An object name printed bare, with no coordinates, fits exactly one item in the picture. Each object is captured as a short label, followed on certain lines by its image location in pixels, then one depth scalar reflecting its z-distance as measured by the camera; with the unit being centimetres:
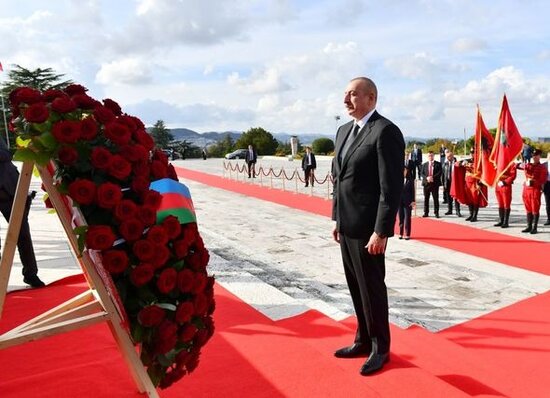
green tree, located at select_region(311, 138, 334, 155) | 3972
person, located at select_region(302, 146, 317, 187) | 1733
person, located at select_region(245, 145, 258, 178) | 2075
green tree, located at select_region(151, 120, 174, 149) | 6134
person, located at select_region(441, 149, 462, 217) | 1139
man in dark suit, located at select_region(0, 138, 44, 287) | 456
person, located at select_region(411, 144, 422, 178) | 1648
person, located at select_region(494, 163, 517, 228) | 966
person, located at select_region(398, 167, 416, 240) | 829
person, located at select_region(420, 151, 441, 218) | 1116
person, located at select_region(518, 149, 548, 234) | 909
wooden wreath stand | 202
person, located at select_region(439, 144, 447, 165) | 1388
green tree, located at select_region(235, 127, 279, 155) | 4166
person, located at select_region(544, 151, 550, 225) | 991
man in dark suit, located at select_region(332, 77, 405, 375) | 284
